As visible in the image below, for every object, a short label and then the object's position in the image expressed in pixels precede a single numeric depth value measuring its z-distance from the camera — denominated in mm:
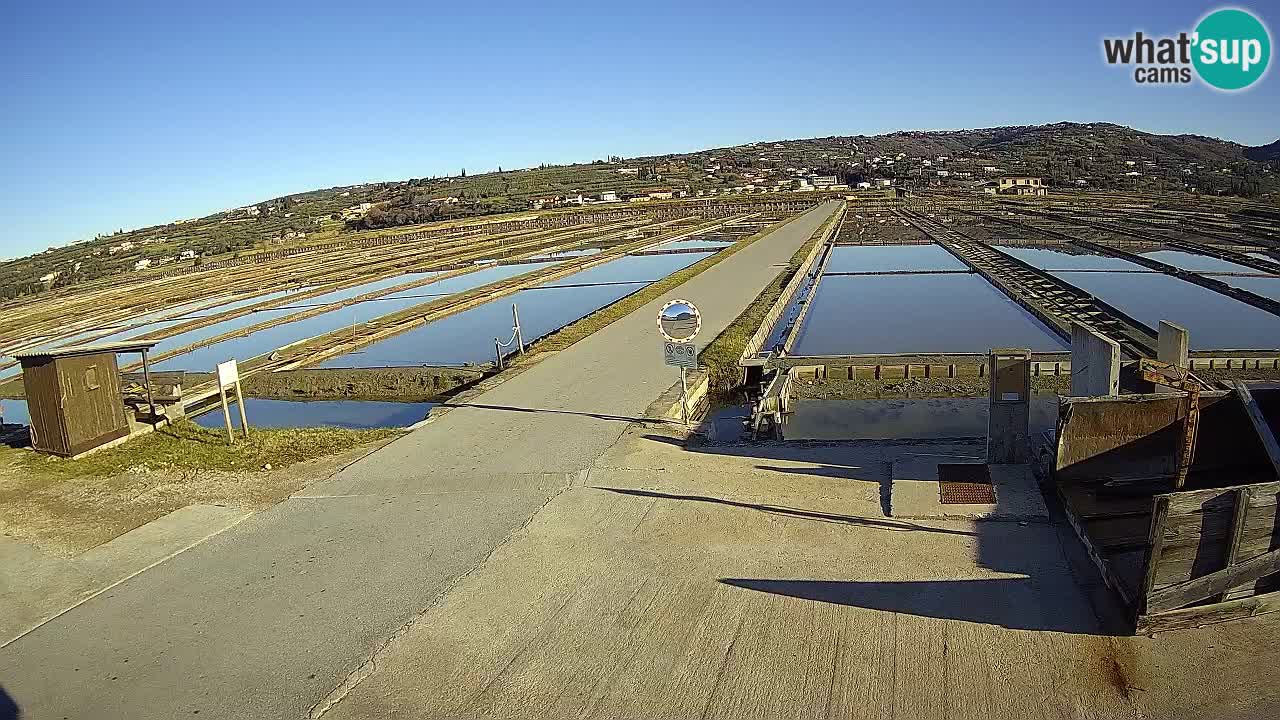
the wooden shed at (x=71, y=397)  10625
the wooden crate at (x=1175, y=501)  4840
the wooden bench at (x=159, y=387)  13297
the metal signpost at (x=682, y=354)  9961
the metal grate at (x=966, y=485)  6914
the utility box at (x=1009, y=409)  7520
